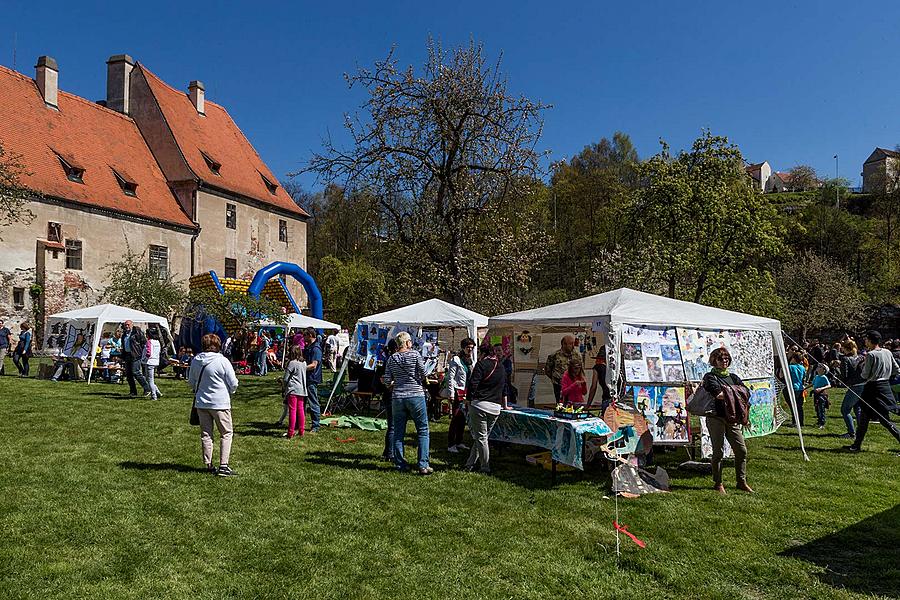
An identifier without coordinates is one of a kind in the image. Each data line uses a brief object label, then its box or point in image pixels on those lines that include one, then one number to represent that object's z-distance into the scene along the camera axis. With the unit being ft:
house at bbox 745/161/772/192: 318.53
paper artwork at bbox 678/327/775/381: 31.17
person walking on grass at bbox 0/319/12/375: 66.49
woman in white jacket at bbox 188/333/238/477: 27.09
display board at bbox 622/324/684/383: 29.84
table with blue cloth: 26.66
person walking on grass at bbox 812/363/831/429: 43.88
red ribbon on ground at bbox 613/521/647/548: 20.42
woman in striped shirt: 28.45
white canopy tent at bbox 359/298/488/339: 47.06
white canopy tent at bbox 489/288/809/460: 30.35
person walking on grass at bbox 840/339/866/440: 37.63
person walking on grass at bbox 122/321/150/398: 51.75
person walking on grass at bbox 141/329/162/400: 51.67
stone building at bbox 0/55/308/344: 92.38
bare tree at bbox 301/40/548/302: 57.36
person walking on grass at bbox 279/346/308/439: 35.17
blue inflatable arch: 89.66
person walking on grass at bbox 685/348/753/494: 25.55
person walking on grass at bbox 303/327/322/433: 38.29
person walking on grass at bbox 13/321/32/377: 68.44
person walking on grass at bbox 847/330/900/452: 34.19
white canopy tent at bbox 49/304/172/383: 64.34
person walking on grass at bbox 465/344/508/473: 29.17
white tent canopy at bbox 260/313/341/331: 86.28
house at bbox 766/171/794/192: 295.89
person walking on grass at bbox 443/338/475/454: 34.68
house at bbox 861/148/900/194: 190.70
